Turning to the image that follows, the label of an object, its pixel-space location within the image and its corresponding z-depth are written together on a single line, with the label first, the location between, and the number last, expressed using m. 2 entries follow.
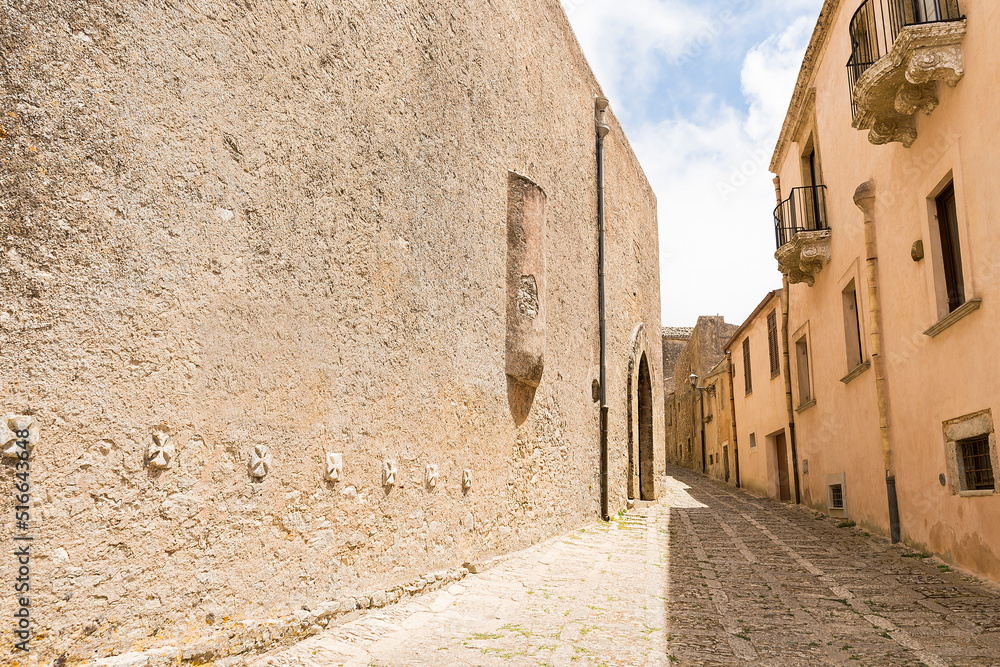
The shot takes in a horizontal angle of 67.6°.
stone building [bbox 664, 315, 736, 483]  24.09
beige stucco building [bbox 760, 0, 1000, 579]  6.20
